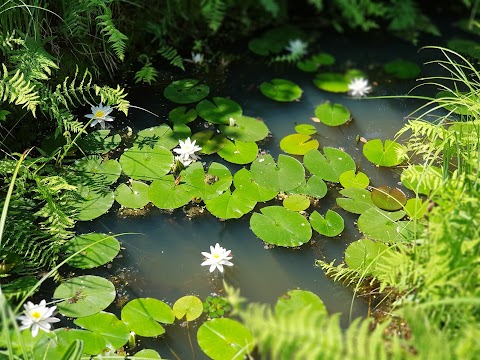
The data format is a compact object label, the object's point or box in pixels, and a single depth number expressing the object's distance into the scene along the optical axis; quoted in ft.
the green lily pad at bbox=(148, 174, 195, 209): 9.10
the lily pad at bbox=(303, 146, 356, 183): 9.75
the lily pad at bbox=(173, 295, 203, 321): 7.75
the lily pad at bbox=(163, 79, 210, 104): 11.11
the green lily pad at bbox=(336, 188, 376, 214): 9.23
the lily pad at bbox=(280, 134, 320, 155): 10.30
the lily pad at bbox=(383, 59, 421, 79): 12.23
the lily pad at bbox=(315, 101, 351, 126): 10.91
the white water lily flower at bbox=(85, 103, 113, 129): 10.02
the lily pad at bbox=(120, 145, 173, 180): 9.56
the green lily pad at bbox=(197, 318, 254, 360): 7.20
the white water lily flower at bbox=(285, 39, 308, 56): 12.59
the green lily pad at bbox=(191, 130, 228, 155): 10.15
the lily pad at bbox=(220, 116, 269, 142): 10.41
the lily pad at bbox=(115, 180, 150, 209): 9.14
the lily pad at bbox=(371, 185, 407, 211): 9.25
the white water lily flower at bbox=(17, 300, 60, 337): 7.12
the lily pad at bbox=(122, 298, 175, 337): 7.50
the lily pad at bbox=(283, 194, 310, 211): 9.17
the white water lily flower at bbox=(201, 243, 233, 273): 8.17
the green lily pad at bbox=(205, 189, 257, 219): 9.00
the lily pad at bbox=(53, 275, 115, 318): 7.63
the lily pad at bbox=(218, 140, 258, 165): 9.96
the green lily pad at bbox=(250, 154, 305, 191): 9.50
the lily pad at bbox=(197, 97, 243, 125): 10.72
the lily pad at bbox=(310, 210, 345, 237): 8.86
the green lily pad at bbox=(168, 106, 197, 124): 10.65
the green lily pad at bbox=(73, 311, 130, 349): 7.33
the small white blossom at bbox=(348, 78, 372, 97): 11.63
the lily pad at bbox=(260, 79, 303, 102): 11.55
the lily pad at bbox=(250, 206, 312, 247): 8.68
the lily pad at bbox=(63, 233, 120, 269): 8.26
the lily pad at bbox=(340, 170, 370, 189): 9.63
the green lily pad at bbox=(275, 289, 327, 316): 7.69
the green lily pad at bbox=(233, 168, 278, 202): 9.31
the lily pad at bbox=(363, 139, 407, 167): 10.02
